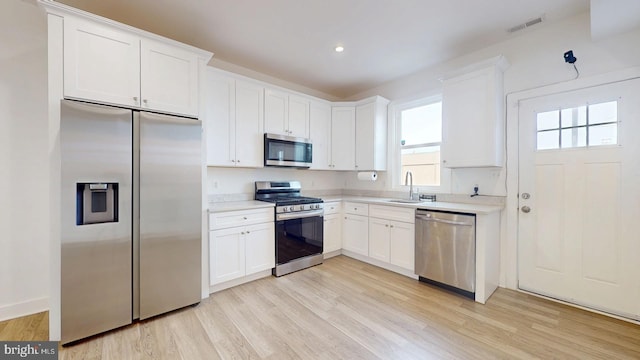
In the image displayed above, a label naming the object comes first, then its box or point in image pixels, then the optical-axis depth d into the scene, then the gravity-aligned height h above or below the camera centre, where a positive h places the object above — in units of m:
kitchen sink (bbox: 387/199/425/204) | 3.42 -0.31
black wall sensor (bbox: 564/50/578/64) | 2.36 +1.18
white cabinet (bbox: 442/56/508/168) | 2.70 +0.74
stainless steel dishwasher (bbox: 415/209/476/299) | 2.54 -0.77
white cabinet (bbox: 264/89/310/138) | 3.38 +0.94
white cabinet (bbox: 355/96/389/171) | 3.90 +0.72
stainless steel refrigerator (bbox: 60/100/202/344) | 1.84 -0.32
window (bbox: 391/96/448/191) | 3.52 +0.57
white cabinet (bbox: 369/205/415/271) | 3.06 -0.74
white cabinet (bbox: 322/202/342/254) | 3.69 -0.74
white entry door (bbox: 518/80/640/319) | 2.16 -0.16
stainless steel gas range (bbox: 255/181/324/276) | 3.14 -0.65
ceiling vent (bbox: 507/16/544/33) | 2.42 +1.58
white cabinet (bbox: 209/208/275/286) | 2.64 -0.75
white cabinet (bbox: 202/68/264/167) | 2.91 +0.72
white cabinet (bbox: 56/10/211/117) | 1.91 +0.95
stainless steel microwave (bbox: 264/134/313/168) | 3.34 +0.40
